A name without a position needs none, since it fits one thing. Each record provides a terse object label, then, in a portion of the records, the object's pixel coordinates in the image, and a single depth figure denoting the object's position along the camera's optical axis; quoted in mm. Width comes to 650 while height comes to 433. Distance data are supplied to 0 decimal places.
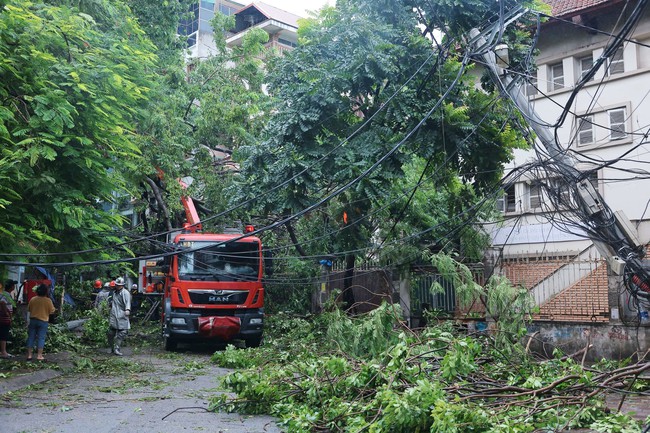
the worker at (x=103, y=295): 23953
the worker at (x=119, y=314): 16594
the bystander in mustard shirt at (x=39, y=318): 14031
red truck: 18016
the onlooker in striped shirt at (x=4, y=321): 14844
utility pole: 11078
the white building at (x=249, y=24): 45594
